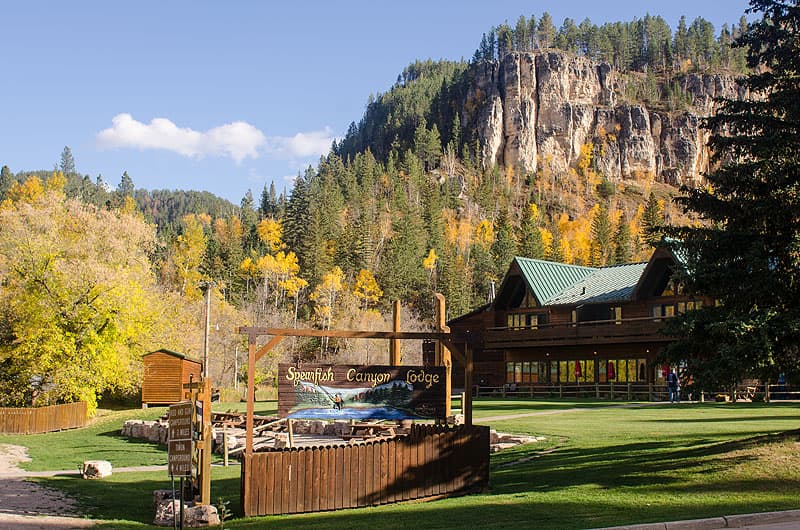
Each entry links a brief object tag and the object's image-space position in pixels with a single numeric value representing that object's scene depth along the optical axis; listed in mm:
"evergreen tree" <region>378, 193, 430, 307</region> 93375
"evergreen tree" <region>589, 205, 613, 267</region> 120106
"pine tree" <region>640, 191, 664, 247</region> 105975
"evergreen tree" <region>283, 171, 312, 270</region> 104625
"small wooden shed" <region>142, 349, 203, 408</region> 44375
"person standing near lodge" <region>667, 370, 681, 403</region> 38281
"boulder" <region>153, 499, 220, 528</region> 14695
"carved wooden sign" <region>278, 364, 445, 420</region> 16344
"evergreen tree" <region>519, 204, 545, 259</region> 106125
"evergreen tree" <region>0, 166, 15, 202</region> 129788
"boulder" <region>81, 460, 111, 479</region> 20719
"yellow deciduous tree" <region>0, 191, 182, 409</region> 38969
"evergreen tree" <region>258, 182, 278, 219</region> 129000
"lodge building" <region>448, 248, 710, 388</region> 48625
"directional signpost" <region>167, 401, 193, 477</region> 12555
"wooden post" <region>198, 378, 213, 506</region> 15086
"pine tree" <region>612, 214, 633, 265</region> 109812
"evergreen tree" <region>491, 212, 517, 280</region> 104275
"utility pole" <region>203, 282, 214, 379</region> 42312
